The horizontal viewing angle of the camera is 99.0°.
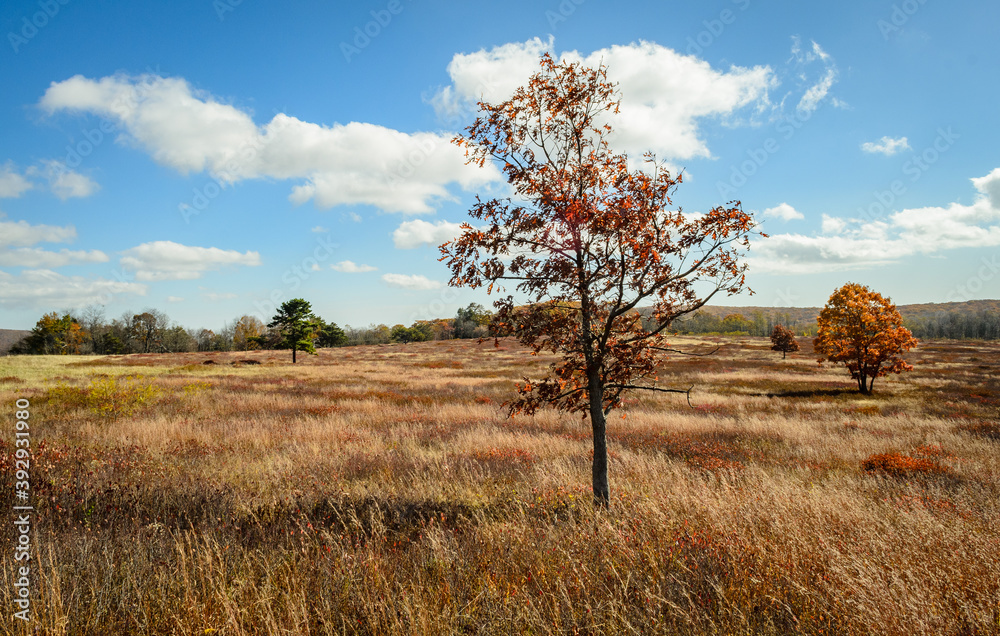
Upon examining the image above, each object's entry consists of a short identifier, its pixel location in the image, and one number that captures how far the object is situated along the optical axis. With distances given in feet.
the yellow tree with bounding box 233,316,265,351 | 356.18
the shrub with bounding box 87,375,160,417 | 46.85
